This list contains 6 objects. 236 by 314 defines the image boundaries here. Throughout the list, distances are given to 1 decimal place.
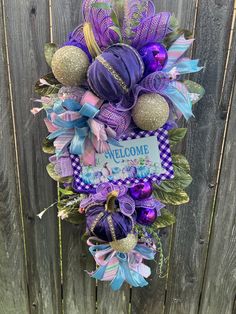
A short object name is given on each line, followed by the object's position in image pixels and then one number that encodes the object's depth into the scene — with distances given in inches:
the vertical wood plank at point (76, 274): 54.4
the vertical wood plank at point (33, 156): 44.0
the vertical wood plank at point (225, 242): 48.1
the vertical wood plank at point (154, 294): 54.4
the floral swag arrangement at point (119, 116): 35.1
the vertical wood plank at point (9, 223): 47.7
